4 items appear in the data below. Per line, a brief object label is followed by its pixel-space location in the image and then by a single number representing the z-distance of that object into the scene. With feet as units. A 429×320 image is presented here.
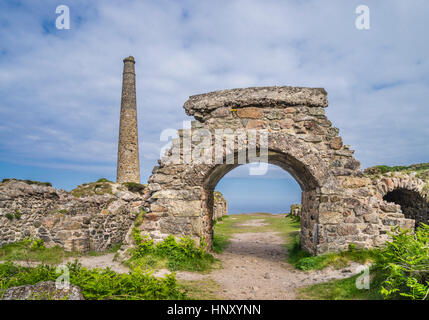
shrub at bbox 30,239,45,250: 27.93
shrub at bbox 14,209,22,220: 29.82
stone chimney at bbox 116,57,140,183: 79.77
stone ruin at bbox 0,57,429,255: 23.40
